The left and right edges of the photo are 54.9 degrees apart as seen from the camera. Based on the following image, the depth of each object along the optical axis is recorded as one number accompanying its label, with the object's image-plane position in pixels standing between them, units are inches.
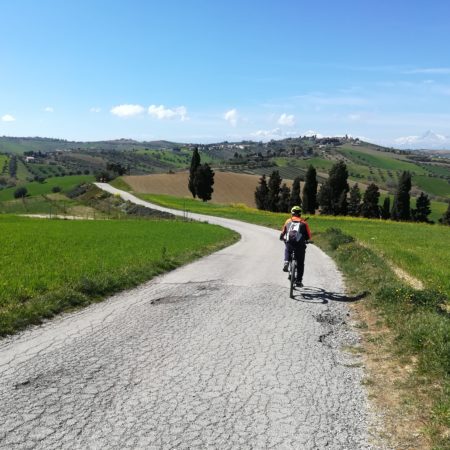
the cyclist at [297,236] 498.9
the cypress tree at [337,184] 3405.5
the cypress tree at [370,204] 3585.1
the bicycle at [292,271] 483.8
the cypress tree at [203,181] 3690.9
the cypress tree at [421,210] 3873.0
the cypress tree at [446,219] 3435.5
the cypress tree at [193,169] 3791.8
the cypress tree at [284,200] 3855.8
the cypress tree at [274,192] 3826.3
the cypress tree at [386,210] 3757.4
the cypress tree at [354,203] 3700.8
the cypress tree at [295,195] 3742.6
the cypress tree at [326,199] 3474.4
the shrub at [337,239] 978.0
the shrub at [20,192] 4864.7
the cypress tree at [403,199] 3366.1
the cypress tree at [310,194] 3437.5
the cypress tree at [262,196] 3880.4
